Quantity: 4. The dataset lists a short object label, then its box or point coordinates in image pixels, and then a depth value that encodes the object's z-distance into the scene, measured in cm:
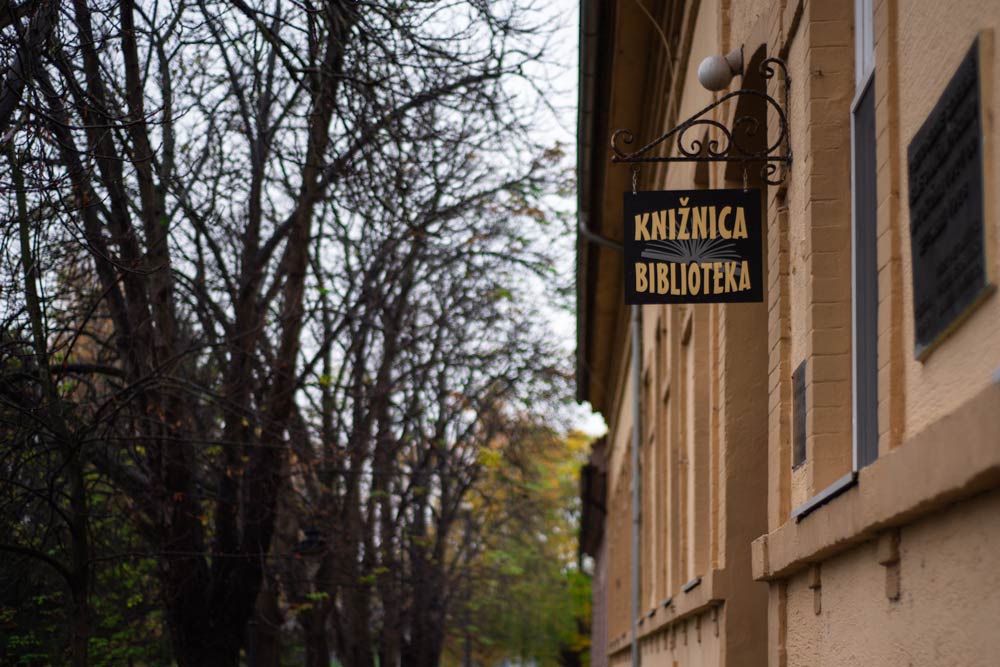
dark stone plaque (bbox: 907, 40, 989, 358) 336
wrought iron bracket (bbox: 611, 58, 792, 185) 625
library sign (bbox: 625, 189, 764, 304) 620
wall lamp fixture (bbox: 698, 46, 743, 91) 743
